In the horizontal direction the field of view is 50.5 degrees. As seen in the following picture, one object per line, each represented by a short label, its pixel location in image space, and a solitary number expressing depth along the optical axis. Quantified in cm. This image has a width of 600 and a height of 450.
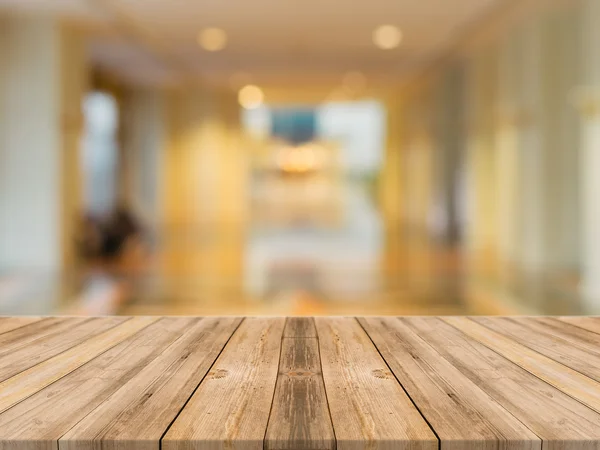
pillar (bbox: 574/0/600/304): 637
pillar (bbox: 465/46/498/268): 1097
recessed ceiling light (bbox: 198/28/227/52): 932
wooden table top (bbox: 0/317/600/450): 103
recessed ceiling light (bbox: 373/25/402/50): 921
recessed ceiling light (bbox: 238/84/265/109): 1569
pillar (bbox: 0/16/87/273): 842
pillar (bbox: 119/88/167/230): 1530
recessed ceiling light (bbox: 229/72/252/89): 1327
